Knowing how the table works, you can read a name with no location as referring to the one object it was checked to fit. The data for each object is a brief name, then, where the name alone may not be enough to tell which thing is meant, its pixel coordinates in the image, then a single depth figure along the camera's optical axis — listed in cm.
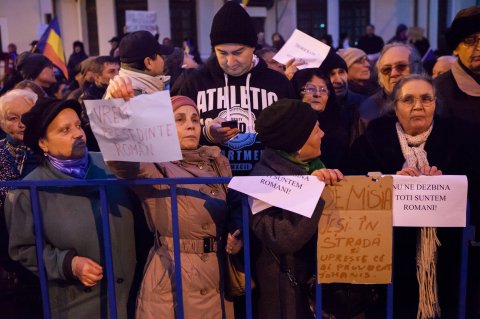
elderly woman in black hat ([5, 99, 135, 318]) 248
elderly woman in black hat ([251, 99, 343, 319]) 232
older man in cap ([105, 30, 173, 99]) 378
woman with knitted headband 247
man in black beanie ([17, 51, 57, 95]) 550
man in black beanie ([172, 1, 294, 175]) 334
